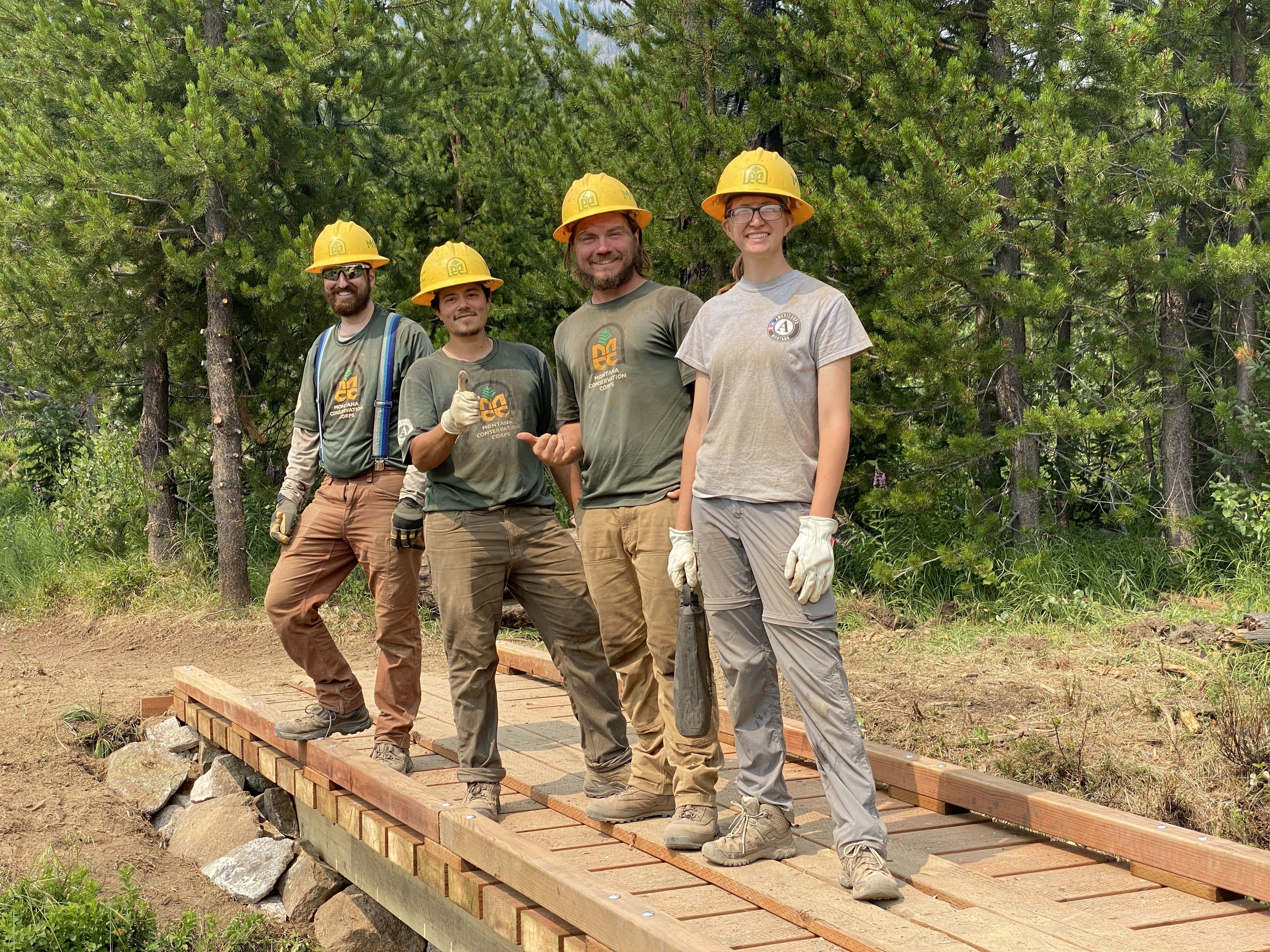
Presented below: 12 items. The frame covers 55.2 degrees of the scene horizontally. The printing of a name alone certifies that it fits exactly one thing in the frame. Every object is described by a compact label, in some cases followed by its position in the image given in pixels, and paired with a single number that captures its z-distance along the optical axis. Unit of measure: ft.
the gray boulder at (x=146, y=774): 25.18
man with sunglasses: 17.57
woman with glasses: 11.99
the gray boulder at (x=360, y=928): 21.21
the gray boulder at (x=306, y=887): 22.00
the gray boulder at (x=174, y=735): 26.61
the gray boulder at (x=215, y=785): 25.04
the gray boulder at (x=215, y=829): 23.39
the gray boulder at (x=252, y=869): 22.25
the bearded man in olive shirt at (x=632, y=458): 13.93
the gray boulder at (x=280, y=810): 24.03
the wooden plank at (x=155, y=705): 28.35
